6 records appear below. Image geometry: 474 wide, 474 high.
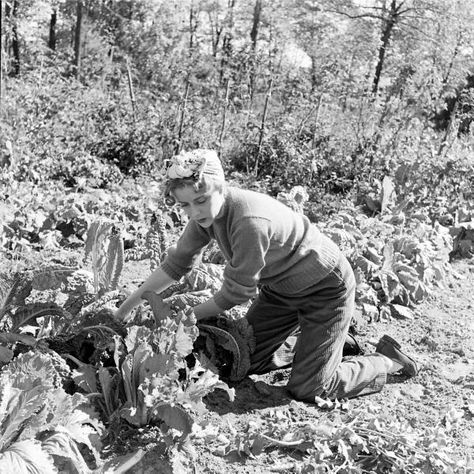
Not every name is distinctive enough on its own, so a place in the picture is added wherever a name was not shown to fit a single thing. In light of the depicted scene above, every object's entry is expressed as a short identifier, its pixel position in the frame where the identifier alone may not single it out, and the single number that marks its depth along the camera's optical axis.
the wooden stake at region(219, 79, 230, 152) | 7.87
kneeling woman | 2.88
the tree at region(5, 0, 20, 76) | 13.90
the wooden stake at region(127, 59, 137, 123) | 8.15
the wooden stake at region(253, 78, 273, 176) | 7.91
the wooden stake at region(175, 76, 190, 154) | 7.90
